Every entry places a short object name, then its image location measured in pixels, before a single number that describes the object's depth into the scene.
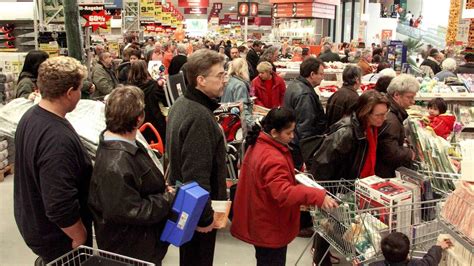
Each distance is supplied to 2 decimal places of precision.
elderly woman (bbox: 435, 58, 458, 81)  8.27
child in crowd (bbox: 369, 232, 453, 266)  2.77
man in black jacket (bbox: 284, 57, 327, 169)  5.12
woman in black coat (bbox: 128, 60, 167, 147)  6.06
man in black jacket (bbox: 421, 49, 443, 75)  10.91
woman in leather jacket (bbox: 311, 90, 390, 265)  3.56
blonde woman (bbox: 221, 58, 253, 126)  5.91
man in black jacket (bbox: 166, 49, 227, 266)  2.74
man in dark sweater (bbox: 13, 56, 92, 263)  2.43
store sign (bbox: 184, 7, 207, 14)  43.75
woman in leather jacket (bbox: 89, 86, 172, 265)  2.32
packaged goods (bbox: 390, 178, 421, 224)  3.23
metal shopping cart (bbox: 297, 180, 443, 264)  3.07
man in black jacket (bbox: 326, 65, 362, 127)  5.04
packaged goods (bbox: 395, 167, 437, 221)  3.28
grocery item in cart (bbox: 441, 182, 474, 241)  2.44
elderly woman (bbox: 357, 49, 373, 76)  8.71
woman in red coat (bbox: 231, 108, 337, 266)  2.89
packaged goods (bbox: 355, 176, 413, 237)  3.12
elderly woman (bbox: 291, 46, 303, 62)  12.16
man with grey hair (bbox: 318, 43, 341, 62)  11.79
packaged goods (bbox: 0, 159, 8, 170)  6.40
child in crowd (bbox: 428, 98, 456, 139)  4.80
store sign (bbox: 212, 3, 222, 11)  42.84
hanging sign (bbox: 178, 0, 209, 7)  28.70
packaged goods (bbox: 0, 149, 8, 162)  6.38
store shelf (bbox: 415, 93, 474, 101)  6.34
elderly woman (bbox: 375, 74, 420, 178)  3.76
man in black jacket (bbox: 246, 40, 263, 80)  10.05
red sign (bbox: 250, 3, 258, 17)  27.48
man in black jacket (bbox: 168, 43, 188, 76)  7.56
